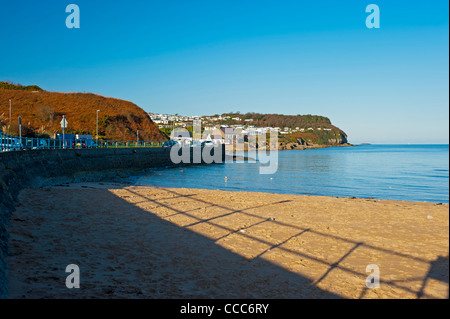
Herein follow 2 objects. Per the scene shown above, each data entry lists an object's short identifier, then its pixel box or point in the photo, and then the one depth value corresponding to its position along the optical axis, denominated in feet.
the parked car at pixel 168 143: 217.56
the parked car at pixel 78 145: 123.44
